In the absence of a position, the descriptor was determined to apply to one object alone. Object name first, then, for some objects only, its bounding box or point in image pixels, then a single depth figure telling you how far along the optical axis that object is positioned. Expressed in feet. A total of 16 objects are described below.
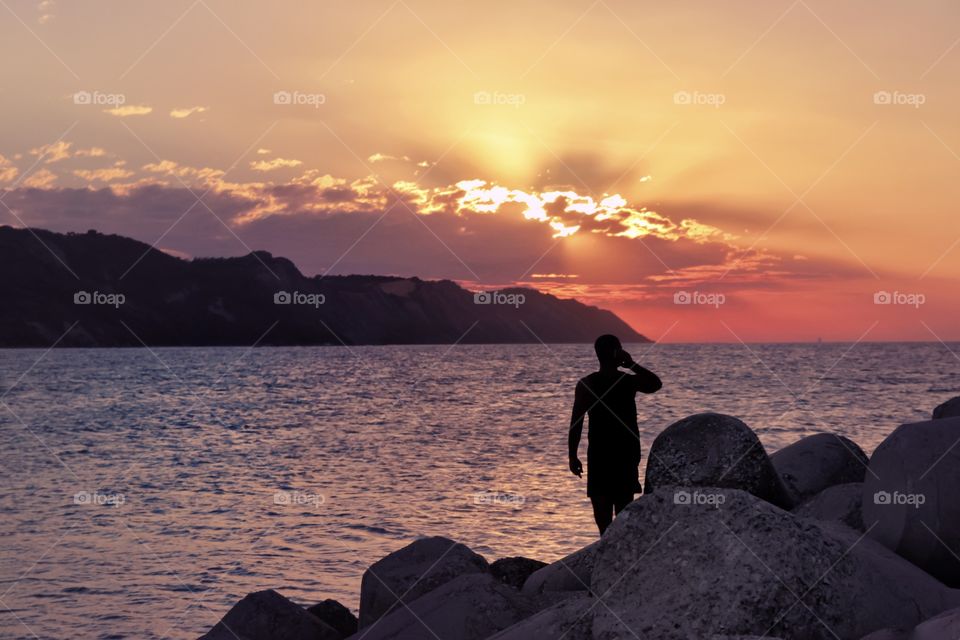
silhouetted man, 30.30
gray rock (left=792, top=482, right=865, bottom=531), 30.63
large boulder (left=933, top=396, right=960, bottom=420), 39.34
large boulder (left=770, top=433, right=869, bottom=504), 37.22
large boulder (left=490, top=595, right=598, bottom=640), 21.59
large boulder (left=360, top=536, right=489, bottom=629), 29.50
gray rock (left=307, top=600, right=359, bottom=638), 32.58
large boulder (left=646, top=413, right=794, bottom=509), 32.53
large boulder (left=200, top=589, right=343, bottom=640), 29.58
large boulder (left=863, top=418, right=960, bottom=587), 27.63
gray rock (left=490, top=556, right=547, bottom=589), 33.37
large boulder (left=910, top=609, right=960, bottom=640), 17.71
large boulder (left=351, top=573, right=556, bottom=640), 24.84
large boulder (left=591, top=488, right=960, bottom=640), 20.31
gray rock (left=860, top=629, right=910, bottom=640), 19.16
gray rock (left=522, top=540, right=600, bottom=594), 28.76
